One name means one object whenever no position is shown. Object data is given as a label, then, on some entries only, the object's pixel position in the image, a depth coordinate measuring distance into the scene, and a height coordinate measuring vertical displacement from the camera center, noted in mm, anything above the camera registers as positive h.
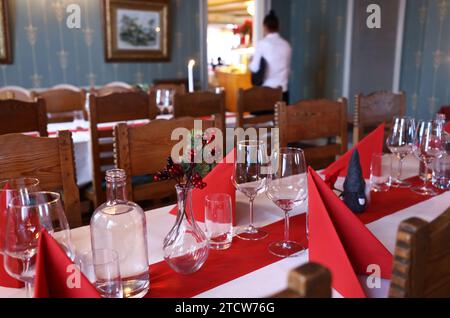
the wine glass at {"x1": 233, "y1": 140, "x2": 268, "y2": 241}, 996 -232
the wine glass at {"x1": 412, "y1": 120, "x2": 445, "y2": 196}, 1295 -220
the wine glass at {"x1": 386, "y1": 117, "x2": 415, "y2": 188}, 1384 -218
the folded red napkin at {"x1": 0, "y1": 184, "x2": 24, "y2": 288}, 763 -364
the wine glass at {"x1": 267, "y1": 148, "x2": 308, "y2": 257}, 942 -246
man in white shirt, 4184 +106
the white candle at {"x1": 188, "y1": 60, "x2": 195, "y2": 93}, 2418 -80
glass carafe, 778 -297
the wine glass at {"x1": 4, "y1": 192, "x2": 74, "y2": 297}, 700 -271
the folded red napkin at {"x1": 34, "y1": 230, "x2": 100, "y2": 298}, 578 -275
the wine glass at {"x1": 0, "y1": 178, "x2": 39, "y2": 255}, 732 -244
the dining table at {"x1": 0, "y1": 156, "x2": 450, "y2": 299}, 755 -372
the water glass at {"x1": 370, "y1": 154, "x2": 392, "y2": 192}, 1330 -336
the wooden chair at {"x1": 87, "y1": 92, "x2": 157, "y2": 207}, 2008 -261
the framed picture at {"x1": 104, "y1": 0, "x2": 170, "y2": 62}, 4500 +367
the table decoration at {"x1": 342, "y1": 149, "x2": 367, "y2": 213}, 1112 -299
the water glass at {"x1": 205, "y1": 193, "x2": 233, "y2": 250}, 954 -326
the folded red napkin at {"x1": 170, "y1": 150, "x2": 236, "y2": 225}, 1066 -283
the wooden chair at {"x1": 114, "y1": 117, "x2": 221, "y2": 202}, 1406 -274
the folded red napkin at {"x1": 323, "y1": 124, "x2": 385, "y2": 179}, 1438 -256
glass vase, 826 -331
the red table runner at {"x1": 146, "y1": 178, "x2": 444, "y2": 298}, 768 -374
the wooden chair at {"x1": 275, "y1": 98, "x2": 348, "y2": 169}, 1877 -248
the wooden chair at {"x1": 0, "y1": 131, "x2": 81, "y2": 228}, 1217 -270
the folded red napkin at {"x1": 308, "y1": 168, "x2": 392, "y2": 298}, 789 -309
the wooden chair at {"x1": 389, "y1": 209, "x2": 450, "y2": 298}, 513 -227
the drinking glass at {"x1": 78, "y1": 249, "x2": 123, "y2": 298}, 713 -332
